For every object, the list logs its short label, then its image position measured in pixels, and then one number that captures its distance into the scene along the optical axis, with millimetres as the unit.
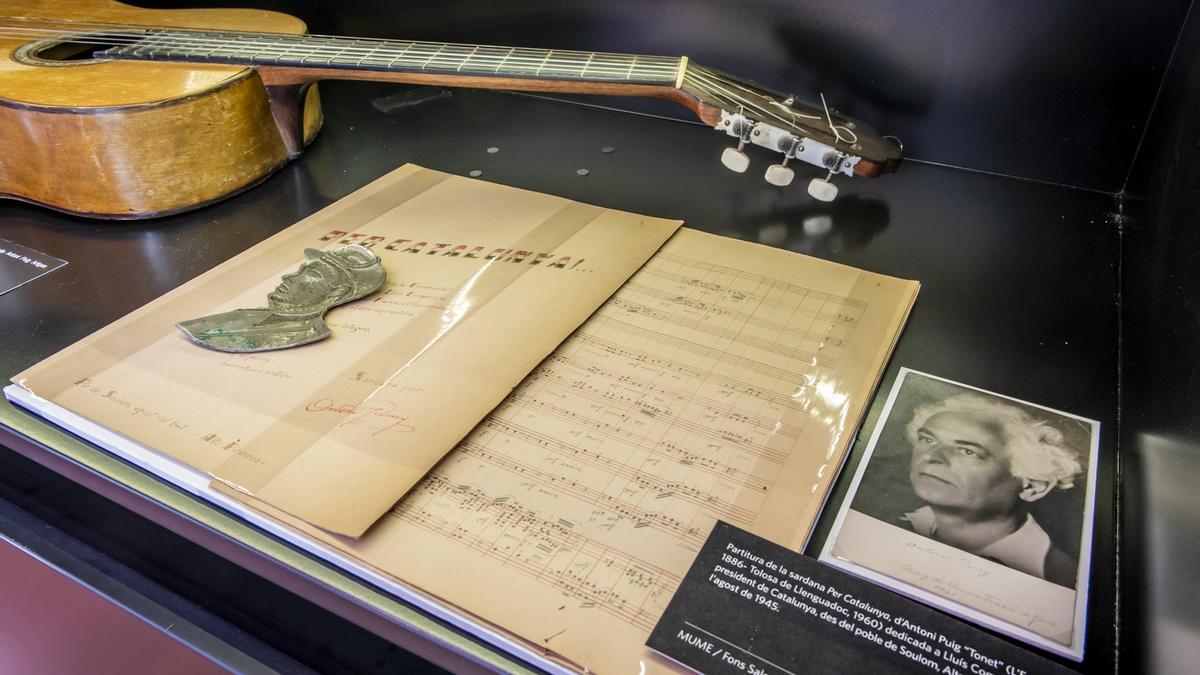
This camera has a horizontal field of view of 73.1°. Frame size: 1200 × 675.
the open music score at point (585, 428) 603
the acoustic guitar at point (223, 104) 1014
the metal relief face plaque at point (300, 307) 845
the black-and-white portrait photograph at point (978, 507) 593
